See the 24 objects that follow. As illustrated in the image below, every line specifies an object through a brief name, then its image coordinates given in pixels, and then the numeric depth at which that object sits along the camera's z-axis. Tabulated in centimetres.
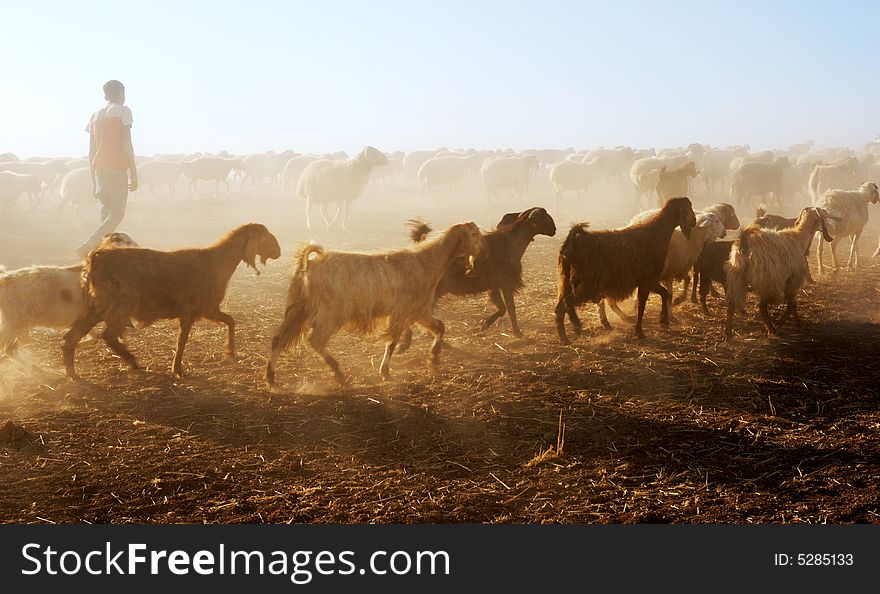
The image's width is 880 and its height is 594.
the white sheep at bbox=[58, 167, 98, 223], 2547
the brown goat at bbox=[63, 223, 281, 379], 763
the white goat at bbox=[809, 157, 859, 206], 2214
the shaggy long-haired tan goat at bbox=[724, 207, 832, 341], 919
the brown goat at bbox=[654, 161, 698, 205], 1908
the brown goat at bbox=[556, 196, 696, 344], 902
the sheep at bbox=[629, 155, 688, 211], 2503
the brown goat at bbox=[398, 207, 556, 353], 944
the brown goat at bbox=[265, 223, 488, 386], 723
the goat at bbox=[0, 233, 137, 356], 790
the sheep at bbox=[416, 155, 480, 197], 3706
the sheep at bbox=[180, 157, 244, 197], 3972
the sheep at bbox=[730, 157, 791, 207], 2538
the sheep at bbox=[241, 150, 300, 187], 4906
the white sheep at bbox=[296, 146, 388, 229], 2353
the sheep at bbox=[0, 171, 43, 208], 2556
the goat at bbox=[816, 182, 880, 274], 1391
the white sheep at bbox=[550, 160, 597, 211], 2917
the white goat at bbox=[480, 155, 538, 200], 3319
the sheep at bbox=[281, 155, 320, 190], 4353
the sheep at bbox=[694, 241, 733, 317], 1045
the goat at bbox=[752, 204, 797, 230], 1264
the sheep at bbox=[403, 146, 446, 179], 4916
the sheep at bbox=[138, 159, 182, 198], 3891
